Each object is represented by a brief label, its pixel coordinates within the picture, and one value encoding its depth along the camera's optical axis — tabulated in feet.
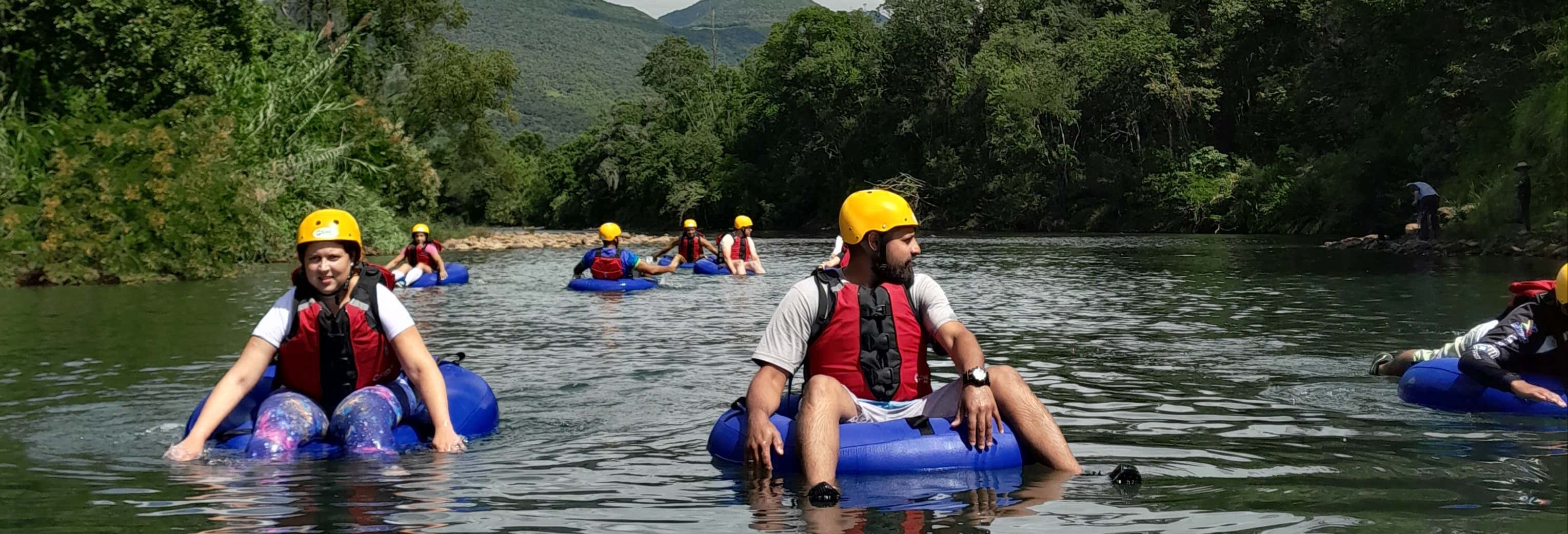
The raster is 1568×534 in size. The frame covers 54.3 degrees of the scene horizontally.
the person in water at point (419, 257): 72.64
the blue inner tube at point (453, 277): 74.95
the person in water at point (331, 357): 23.75
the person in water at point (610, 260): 72.33
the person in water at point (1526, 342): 28.48
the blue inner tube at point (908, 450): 22.02
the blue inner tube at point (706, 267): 82.74
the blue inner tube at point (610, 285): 71.10
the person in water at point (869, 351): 21.57
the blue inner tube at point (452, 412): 24.89
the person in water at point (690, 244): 84.12
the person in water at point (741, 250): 82.53
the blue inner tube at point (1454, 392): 28.04
